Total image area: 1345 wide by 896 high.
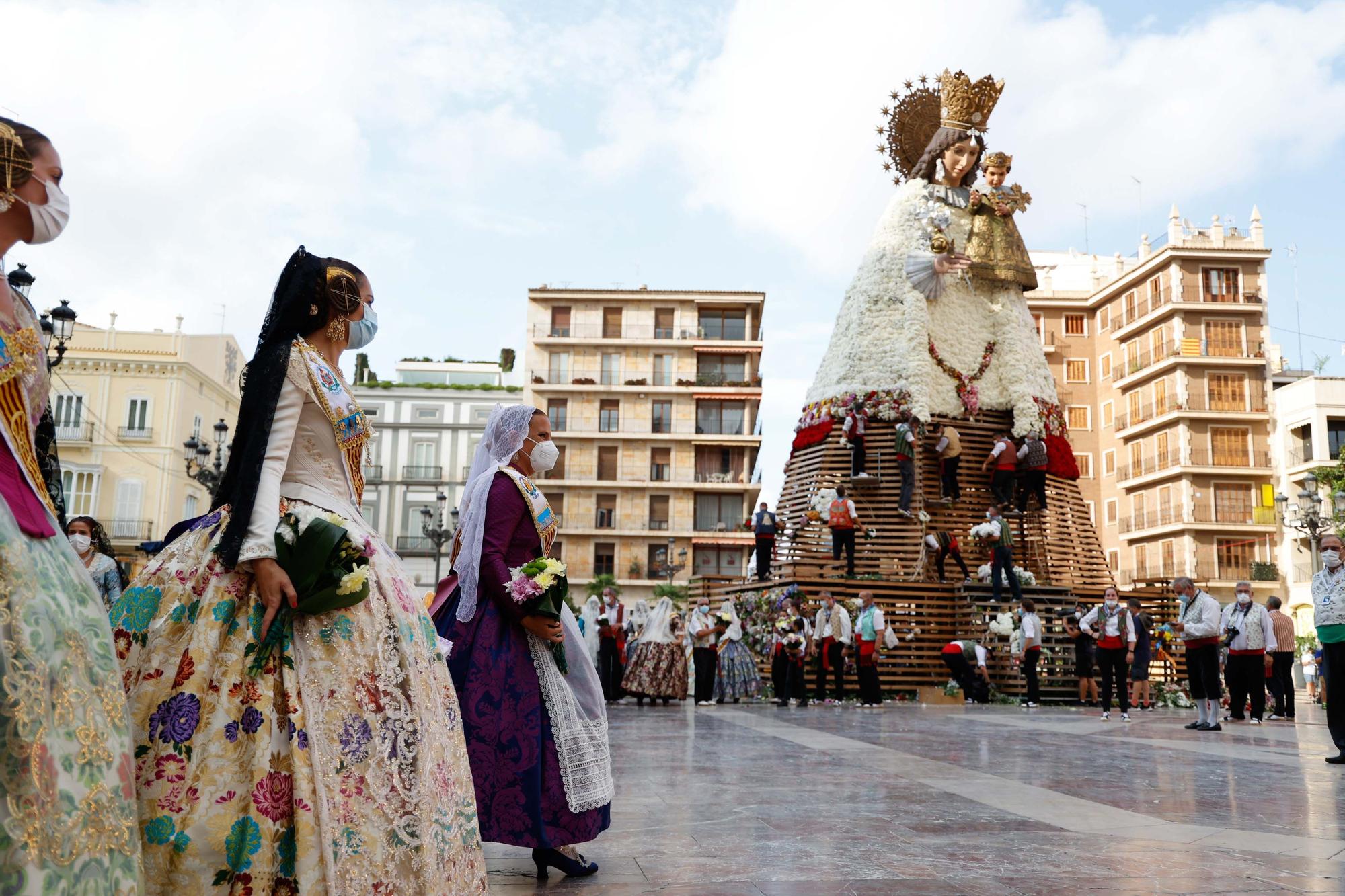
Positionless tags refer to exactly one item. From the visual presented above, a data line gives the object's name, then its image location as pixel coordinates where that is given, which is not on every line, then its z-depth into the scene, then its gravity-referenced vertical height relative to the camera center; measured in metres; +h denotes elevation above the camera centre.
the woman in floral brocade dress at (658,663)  16.44 -0.68
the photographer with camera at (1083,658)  16.62 -0.51
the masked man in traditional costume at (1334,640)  8.43 -0.09
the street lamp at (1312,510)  19.83 +2.09
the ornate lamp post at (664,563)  51.16 +2.40
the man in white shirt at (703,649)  16.67 -0.48
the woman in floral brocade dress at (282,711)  2.81 -0.26
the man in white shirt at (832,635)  16.16 -0.23
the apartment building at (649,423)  52.53 +9.16
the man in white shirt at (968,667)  17.25 -0.69
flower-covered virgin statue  20.20 +5.57
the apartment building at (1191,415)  47.03 +8.97
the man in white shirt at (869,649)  16.22 -0.42
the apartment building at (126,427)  44.41 +7.02
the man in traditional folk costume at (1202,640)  12.64 -0.17
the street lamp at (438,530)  24.38 +1.90
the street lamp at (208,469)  19.45 +2.50
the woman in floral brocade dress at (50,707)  2.04 -0.19
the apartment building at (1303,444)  44.75 +7.27
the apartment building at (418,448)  54.53 +8.02
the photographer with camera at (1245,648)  13.87 -0.27
